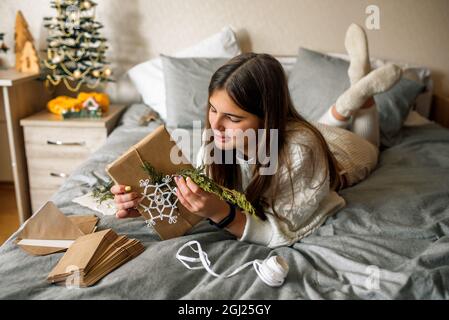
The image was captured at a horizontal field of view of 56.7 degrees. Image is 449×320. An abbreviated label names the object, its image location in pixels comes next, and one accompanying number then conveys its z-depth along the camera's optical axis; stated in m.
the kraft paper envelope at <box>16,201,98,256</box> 0.90
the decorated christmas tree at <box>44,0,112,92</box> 1.89
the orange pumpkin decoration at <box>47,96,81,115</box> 1.93
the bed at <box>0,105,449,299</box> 0.76
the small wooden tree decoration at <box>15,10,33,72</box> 2.00
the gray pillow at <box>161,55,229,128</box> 1.87
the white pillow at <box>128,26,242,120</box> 2.07
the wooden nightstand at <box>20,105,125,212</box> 1.86
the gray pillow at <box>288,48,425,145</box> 1.87
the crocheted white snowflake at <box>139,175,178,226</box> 0.89
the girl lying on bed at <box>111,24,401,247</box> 0.91
